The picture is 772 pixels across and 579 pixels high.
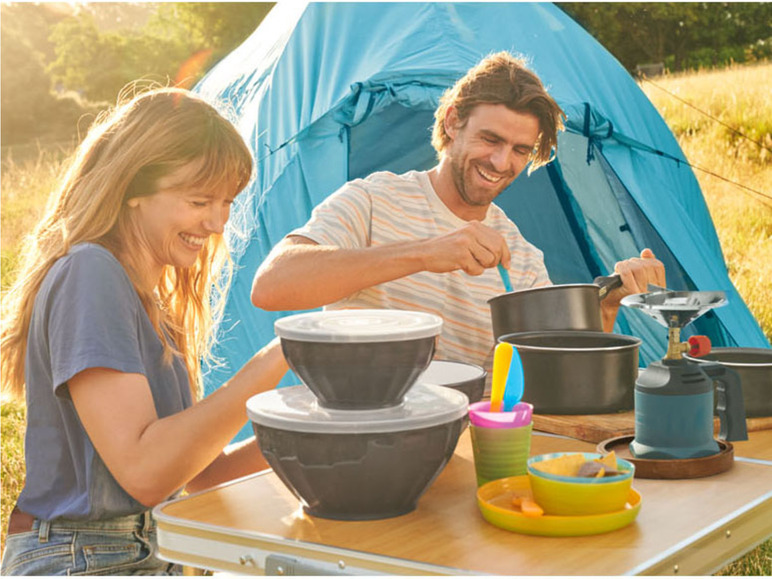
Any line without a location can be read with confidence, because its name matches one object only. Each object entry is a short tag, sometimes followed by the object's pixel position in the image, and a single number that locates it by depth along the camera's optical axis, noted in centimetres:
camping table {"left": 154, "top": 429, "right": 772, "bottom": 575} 98
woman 127
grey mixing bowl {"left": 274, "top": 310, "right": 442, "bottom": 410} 103
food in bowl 105
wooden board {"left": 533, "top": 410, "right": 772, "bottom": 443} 138
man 209
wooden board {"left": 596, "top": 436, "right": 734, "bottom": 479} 124
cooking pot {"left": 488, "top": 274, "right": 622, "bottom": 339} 155
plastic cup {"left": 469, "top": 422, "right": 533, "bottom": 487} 117
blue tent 293
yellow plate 104
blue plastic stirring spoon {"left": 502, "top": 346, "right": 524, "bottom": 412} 118
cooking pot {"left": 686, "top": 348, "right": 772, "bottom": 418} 148
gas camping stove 122
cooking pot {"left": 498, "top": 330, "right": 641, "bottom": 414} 140
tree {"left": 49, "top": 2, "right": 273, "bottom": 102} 1474
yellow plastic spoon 116
